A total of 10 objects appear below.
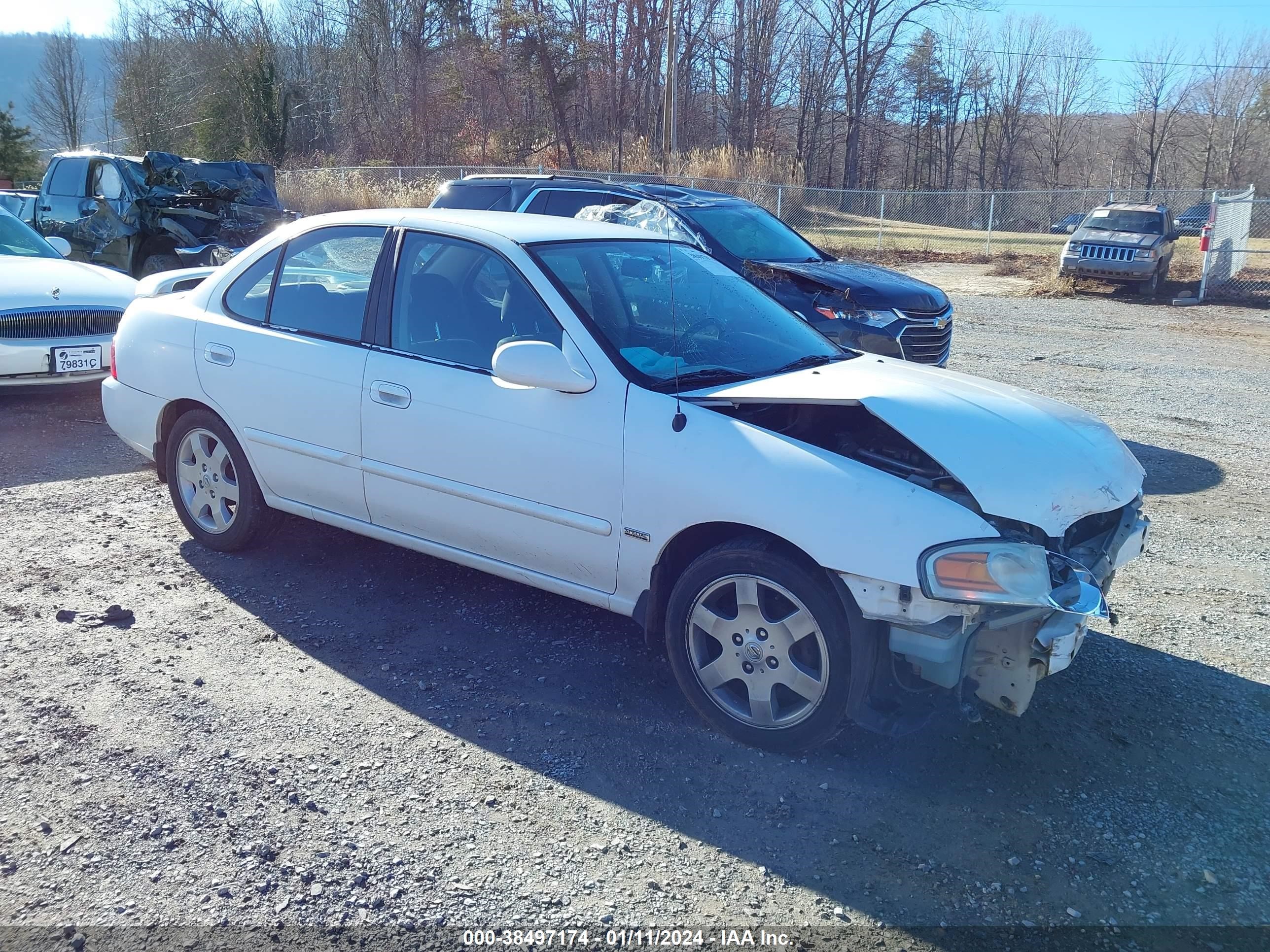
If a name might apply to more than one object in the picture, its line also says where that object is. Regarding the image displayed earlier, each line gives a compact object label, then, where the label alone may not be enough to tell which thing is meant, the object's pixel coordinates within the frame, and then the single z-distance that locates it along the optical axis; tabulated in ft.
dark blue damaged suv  26.30
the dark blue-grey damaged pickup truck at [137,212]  44.21
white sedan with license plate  24.54
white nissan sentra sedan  10.58
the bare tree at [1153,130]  180.55
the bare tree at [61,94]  165.78
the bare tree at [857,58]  163.94
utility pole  91.04
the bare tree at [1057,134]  194.39
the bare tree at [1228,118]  168.45
